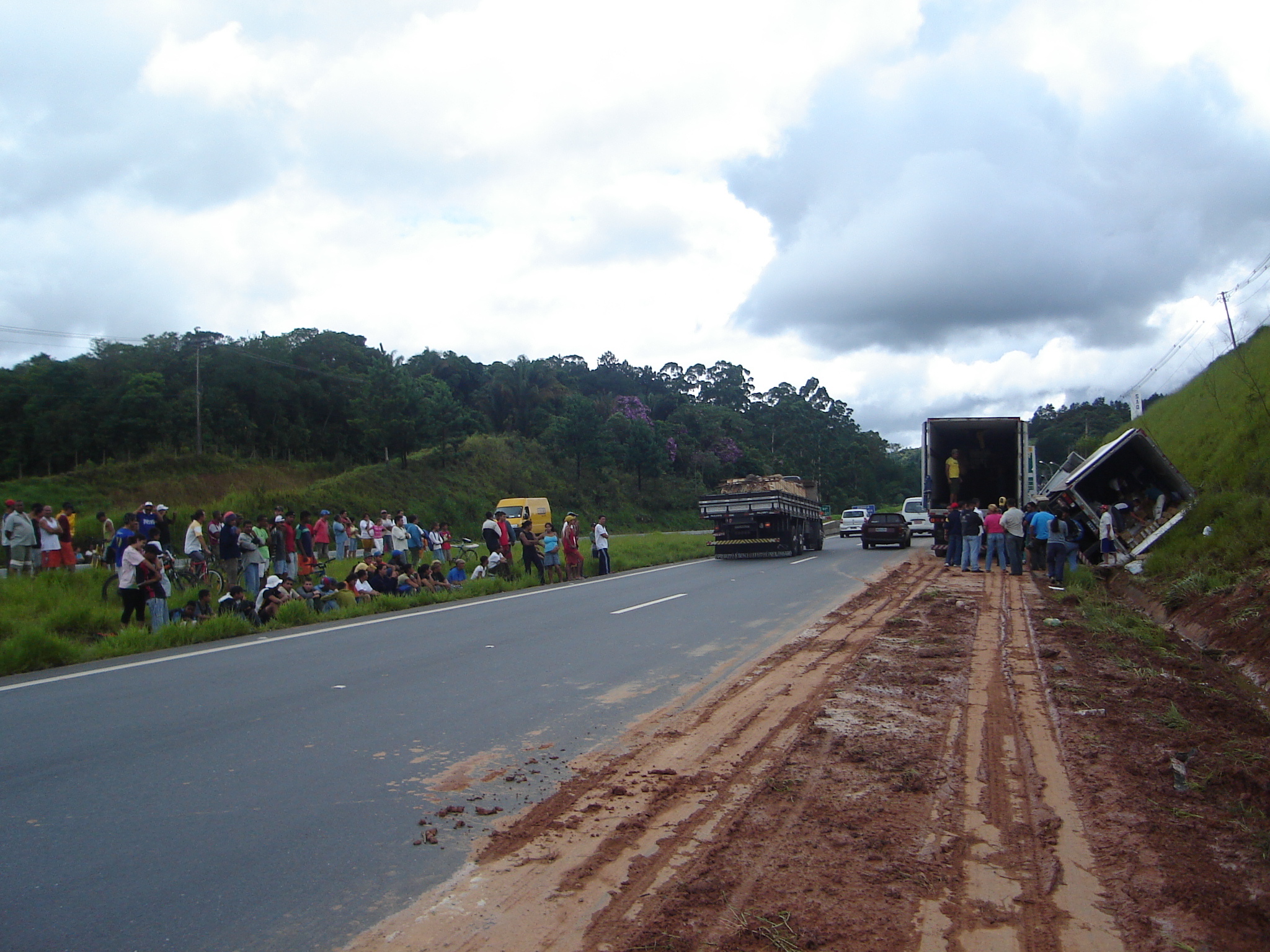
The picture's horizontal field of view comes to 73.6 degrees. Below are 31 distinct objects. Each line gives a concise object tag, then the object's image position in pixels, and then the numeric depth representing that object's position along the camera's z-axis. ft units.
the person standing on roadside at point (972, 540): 62.23
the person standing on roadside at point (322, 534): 66.59
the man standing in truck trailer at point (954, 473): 73.31
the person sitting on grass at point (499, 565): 60.23
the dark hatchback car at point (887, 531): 90.02
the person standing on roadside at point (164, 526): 52.85
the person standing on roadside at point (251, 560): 49.03
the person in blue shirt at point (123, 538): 45.88
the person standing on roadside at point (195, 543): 51.34
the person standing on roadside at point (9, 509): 49.60
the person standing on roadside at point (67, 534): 52.90
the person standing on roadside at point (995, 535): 60.29
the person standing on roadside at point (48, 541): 51.42
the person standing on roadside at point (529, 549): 61.98
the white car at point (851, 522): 127.24
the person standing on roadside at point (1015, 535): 58.54
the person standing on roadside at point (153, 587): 36.94
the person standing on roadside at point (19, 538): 49.67
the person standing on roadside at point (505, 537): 62.90
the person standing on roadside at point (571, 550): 65.16
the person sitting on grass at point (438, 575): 54.39
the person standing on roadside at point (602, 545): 69.00
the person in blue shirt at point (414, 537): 66.69
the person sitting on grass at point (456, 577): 57.11
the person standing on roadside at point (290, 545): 55.06
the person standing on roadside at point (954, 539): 65.89
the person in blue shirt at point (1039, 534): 53.47
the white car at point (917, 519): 109.50
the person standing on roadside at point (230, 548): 47.52
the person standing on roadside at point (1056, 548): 50.96
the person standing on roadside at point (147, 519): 48.26
